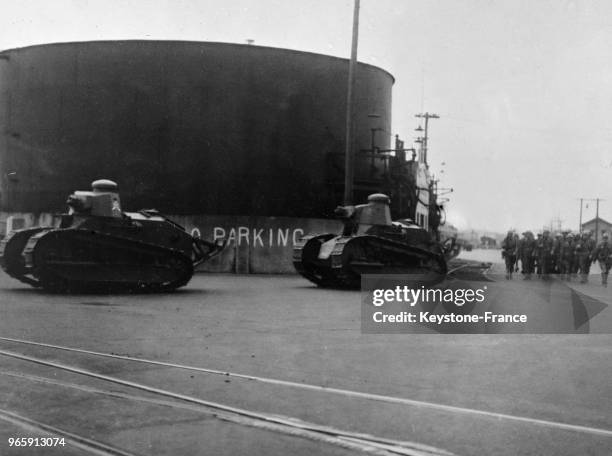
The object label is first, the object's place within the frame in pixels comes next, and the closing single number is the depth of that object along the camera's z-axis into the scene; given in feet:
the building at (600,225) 292.45
